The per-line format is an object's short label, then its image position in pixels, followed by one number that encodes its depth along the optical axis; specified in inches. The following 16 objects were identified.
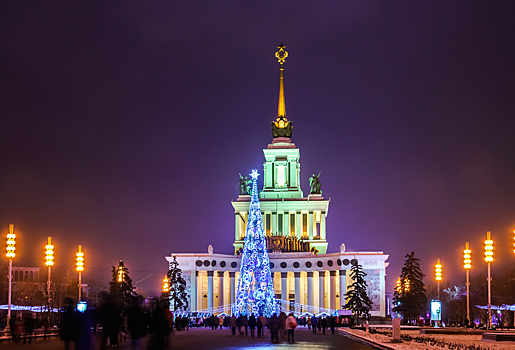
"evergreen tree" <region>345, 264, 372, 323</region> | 3499.0
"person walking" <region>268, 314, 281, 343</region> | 1500.9
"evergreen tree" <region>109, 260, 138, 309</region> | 3294.8
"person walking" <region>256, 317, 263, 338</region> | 1870.1
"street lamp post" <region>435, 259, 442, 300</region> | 2832.9
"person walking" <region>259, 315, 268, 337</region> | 1911.9
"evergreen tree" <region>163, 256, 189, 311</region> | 3794.3
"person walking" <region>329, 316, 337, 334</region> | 2124.8
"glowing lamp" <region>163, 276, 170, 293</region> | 3657.7
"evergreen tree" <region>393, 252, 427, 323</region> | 3545.8
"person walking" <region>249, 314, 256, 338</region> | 1884.4
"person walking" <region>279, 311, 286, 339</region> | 1690.3
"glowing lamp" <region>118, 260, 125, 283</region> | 3282.5
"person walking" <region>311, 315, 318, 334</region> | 2162.9
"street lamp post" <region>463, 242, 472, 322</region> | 2360.4
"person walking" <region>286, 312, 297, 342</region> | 1553.9
